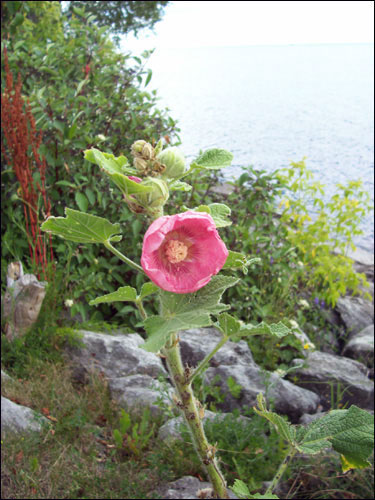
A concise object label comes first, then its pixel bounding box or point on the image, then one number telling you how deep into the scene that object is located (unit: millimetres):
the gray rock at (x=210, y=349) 2961
